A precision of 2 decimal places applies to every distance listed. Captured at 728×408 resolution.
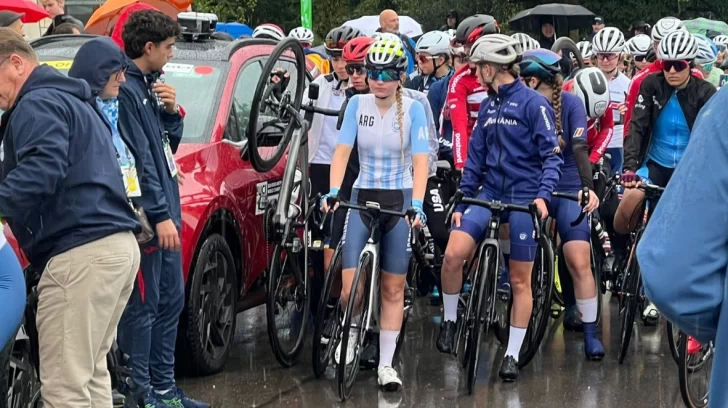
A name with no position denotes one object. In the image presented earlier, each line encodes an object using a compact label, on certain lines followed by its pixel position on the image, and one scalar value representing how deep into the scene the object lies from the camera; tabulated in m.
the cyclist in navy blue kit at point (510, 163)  7.65
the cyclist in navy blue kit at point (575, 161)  8.48
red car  7.28
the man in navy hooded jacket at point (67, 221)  4.88
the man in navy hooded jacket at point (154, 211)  6.13
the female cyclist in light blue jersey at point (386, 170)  7.36
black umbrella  25.34
